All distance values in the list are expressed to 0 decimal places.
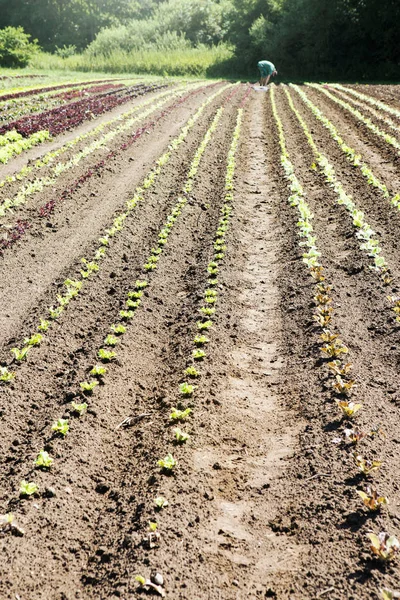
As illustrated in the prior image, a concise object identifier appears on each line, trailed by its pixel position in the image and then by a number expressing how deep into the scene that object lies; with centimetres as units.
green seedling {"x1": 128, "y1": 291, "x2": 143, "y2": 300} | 691
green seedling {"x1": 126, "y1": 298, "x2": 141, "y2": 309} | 666
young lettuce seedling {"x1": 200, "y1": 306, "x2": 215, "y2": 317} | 644
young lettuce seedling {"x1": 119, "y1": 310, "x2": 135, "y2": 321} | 644
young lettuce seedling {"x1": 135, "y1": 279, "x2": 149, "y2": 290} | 717
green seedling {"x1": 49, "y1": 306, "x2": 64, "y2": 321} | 651
